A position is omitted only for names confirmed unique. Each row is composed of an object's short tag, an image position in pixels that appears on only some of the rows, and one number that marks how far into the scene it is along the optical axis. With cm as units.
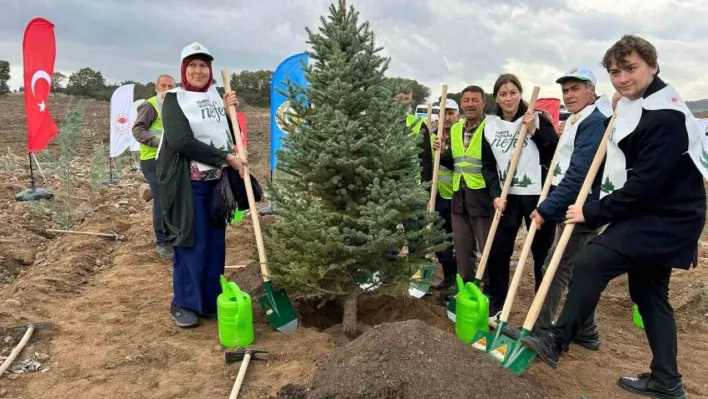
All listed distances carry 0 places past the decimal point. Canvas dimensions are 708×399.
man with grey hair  601
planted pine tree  378
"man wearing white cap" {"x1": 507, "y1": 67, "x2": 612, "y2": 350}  386
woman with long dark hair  447
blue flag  727
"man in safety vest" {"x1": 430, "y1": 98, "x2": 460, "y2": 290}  562
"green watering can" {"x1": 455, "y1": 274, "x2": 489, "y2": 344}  402
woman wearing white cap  412
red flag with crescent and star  805
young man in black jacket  298
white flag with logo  1124
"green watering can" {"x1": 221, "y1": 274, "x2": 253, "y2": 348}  388
